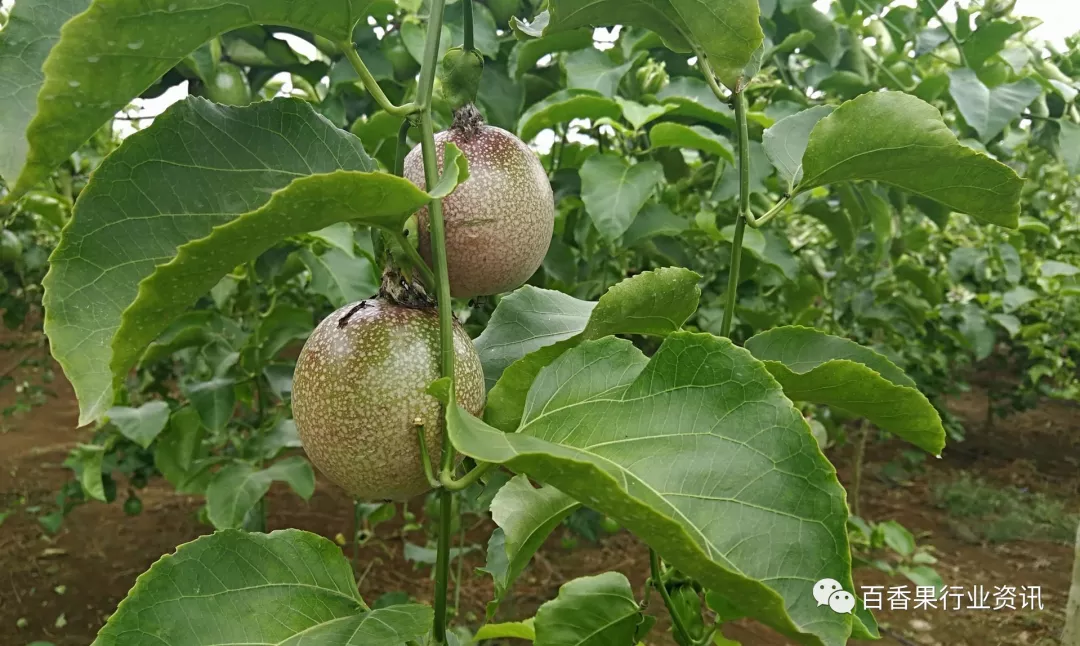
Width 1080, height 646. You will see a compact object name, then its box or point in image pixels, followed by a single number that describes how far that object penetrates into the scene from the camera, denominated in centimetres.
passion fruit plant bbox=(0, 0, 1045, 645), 45
